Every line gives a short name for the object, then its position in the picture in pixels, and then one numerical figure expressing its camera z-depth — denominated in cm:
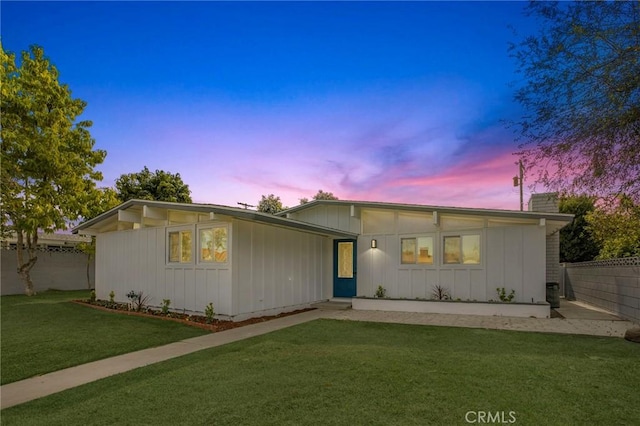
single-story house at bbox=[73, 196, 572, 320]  927
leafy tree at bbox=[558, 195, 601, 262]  2272
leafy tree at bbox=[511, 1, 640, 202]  470
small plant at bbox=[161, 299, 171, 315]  970
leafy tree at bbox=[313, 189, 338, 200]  4250
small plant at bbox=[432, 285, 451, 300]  1104
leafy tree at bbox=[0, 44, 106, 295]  1350
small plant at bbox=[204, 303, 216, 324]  871
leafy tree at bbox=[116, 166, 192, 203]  2400
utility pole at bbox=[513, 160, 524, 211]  2119
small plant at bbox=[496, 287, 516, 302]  1026
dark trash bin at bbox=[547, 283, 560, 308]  1182
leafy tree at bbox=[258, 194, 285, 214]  3891
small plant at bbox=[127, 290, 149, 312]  1079
